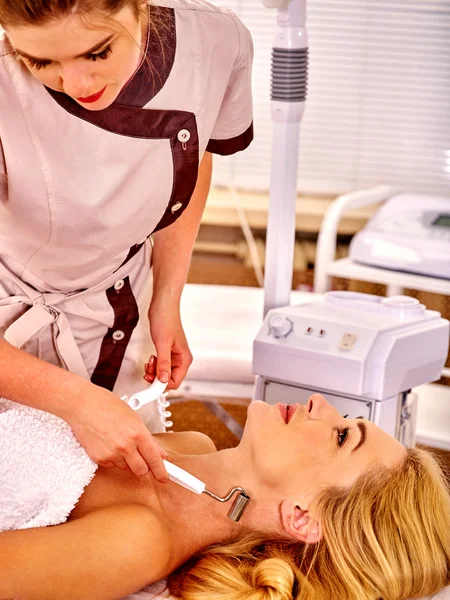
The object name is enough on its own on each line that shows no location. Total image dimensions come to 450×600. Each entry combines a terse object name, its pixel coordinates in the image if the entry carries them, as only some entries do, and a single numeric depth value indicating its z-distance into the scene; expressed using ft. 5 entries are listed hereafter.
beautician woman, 4.07
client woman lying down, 4.72
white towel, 4.90
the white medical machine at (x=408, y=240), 9.73
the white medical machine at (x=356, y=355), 6.37
